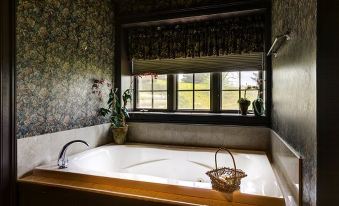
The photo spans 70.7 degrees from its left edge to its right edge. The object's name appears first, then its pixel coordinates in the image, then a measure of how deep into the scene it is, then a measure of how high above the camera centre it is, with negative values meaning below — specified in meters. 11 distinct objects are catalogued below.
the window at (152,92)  3.18 +0.14
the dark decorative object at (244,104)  2.66 -0.02
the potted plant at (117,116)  2.88 -0.16
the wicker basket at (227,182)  1.43 -0.48
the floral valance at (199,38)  2.64 +0.76
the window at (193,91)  2.97 +0.14
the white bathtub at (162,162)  2.00 -0.59
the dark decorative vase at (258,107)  2.58 -0.05
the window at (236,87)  2.77 +0.19
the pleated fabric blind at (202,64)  2.68 +0.46
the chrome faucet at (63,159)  1.98 -0.48
